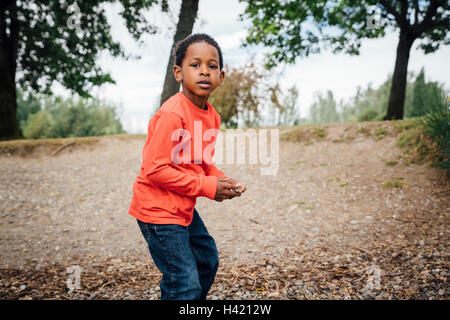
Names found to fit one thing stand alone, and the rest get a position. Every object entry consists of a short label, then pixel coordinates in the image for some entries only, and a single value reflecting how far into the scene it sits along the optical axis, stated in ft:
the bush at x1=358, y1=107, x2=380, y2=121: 66.85
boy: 5.30
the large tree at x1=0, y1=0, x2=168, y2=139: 31.89
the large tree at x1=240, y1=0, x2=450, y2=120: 26.27
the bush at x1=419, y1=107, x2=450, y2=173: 16.34
